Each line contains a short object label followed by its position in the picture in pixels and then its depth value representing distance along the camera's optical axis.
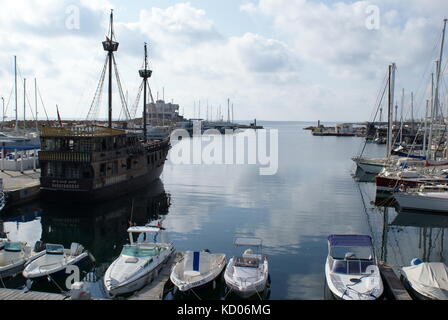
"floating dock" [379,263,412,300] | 19.81
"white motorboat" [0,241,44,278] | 22.44
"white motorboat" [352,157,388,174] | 68.37
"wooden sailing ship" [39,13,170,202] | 41.56
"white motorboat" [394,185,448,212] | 40.59
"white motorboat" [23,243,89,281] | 21.72
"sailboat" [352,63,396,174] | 61.41
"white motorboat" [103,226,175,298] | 20.48
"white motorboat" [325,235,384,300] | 18.95
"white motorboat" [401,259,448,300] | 19.14
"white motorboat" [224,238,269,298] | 20.05
